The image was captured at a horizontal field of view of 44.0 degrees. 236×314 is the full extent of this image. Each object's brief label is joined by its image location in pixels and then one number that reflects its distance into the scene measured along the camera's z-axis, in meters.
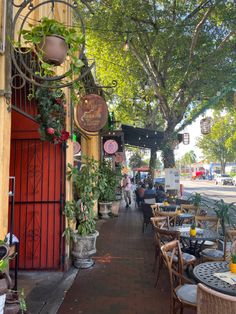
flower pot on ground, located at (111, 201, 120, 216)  11.90
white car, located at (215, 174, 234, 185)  41.41
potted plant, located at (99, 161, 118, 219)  11.41
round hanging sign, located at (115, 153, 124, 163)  17.28
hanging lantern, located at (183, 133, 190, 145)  13.52
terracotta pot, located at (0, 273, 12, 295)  2.32
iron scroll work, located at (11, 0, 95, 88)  3.07
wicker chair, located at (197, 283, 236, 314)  1.97
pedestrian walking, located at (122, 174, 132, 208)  15.11
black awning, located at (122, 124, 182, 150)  12.73
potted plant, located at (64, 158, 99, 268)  5.56
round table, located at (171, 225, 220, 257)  4.77
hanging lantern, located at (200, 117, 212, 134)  12.12
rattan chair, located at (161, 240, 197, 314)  3.08
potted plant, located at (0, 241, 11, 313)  2.31
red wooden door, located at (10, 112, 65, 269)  5.41
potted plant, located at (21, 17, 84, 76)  2.86
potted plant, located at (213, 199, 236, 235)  7.28
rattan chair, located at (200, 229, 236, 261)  4.51
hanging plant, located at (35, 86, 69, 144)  4.87
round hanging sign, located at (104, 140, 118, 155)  11.94
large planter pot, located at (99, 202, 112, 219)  11.44
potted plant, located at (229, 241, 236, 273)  3.04
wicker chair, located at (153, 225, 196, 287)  4.36
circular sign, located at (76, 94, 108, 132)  5.82
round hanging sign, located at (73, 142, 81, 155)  9.73
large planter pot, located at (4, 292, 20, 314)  2.52
